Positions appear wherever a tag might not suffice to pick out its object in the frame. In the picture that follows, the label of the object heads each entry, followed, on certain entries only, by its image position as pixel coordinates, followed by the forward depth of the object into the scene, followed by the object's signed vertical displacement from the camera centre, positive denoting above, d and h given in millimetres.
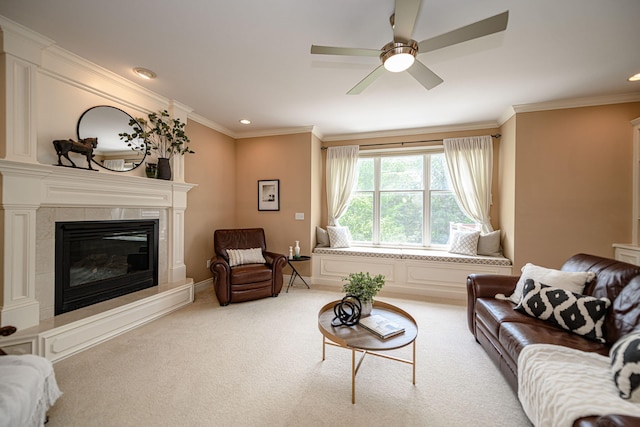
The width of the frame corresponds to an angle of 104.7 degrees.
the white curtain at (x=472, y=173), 3934 +659
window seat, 3625 -874
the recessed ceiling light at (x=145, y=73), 2529 +1430
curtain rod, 3888 +1236
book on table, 1764 -859
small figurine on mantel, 2223 +567
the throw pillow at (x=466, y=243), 3809 -468
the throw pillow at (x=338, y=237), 4391 -458
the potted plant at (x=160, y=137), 2895 +899
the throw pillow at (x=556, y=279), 1902 -526
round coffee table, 1643 -884
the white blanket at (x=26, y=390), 1149 -934
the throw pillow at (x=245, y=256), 3660 -703
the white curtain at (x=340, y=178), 4598 +630
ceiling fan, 1394 +1110
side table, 3959 -1003
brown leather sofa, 1555 -804
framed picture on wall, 4449 +282
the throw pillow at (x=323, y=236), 4520 -458
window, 4297 +185
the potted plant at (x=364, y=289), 2039 -643
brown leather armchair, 3248 -846
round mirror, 2510 +778
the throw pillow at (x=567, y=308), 1637 -673
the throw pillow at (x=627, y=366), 1072 -697
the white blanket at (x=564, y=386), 1052 -818
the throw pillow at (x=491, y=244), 3762 -469
